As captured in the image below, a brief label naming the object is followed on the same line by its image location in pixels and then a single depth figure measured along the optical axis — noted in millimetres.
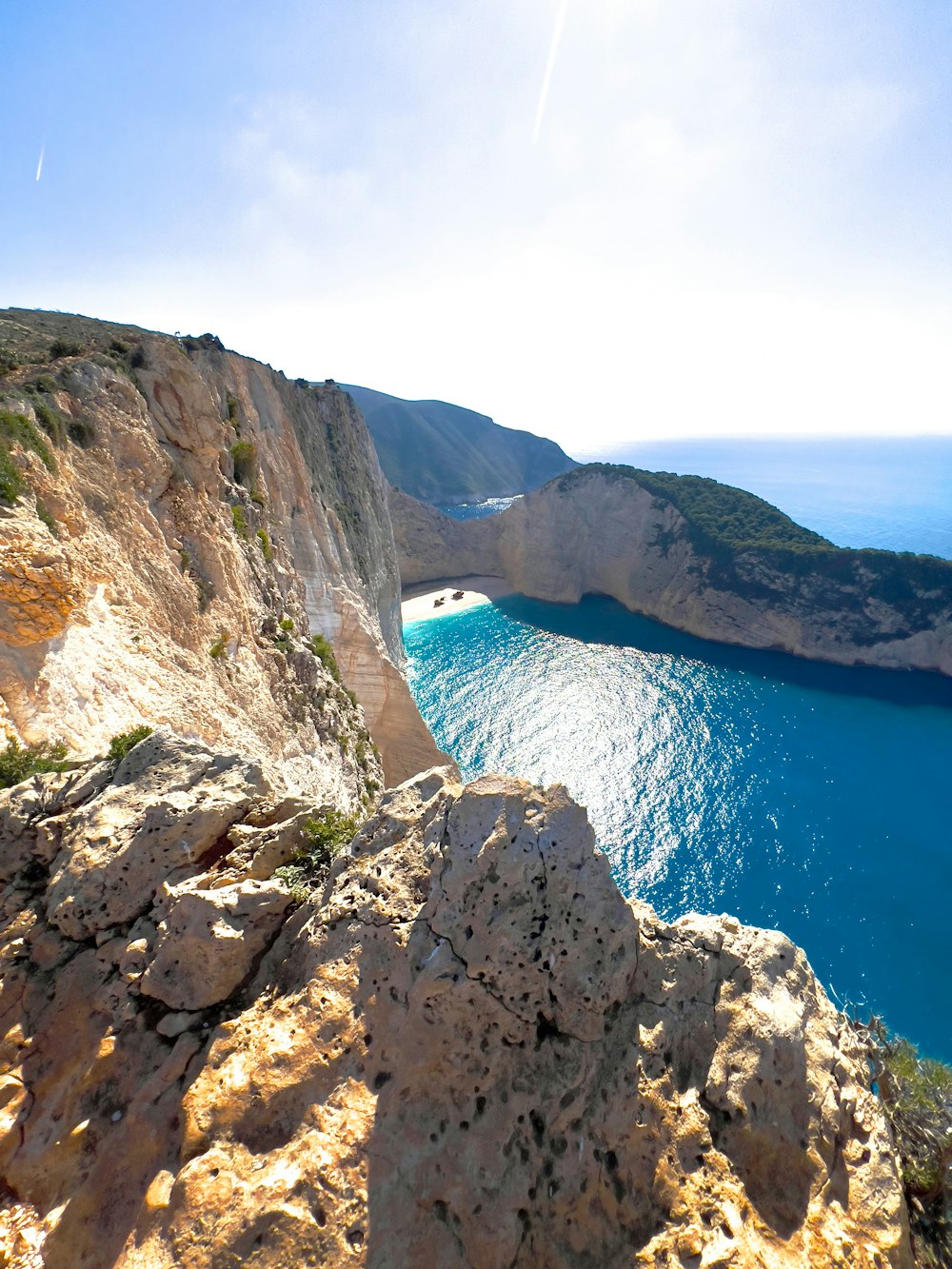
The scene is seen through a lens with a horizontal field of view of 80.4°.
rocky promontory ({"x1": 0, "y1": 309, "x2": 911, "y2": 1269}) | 3795
